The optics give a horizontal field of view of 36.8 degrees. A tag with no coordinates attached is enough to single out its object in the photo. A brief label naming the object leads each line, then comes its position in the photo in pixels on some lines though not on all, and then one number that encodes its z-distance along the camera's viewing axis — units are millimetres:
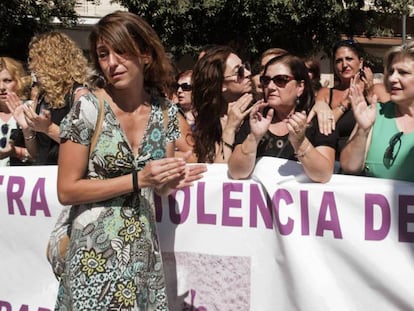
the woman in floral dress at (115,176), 2346
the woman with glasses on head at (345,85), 3795
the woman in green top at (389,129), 2809
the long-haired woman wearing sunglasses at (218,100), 3234
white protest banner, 2781
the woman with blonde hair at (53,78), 3604
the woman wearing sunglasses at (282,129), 2775
